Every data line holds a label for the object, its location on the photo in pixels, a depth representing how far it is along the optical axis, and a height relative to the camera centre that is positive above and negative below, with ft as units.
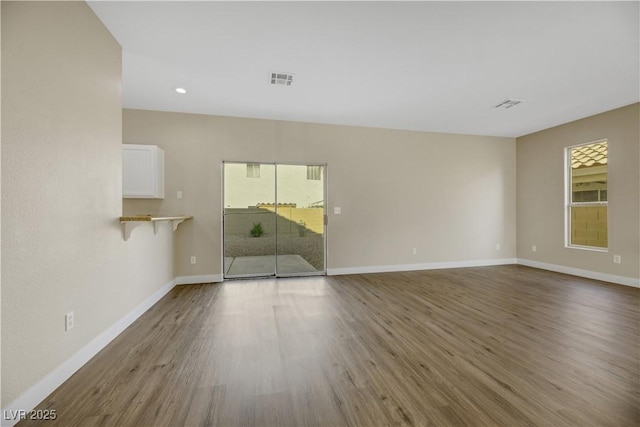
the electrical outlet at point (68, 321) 5.61 -2.38
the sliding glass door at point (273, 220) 14.47 -0.35
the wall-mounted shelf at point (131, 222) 7.71 -0.24
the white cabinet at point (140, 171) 11.47 +2.01
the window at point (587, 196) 13.96 +0.99
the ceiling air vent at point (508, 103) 12.09 +5.35
